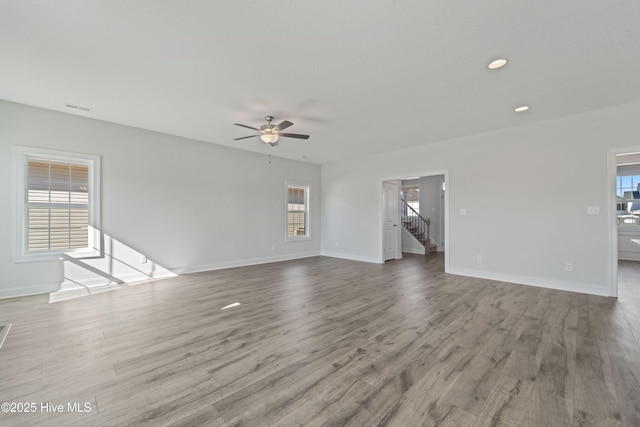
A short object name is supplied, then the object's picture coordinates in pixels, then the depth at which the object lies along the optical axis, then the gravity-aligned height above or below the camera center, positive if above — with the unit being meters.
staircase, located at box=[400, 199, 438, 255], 9.07 -0.43
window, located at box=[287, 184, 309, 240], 7.73 +0.13
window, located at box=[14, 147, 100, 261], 4.13 +0.17
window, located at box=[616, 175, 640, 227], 7.41 +0.48
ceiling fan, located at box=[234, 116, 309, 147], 4.09 +1.30
